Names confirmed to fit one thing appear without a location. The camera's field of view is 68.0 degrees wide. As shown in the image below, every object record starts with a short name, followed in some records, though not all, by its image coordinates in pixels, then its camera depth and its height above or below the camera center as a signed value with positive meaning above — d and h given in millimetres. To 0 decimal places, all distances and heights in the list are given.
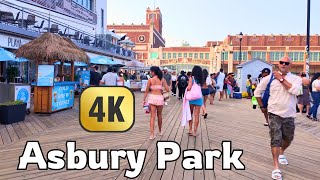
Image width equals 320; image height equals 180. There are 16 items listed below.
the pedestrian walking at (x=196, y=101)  5195 -396
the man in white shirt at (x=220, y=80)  12270 +168
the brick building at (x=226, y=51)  54451 +8192
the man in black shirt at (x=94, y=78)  10272 +180
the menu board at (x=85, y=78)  12348 +207
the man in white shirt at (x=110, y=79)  7891 +109
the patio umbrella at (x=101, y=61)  14668 +1380
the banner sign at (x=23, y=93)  6774 -357
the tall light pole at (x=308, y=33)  10962 +2371
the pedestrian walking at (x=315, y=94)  7671 -331
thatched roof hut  7676 +1060
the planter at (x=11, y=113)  5853 -812
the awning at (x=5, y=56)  7865 +863
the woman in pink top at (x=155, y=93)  4823 -212
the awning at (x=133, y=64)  18891 +1471
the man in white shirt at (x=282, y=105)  3220 -290
